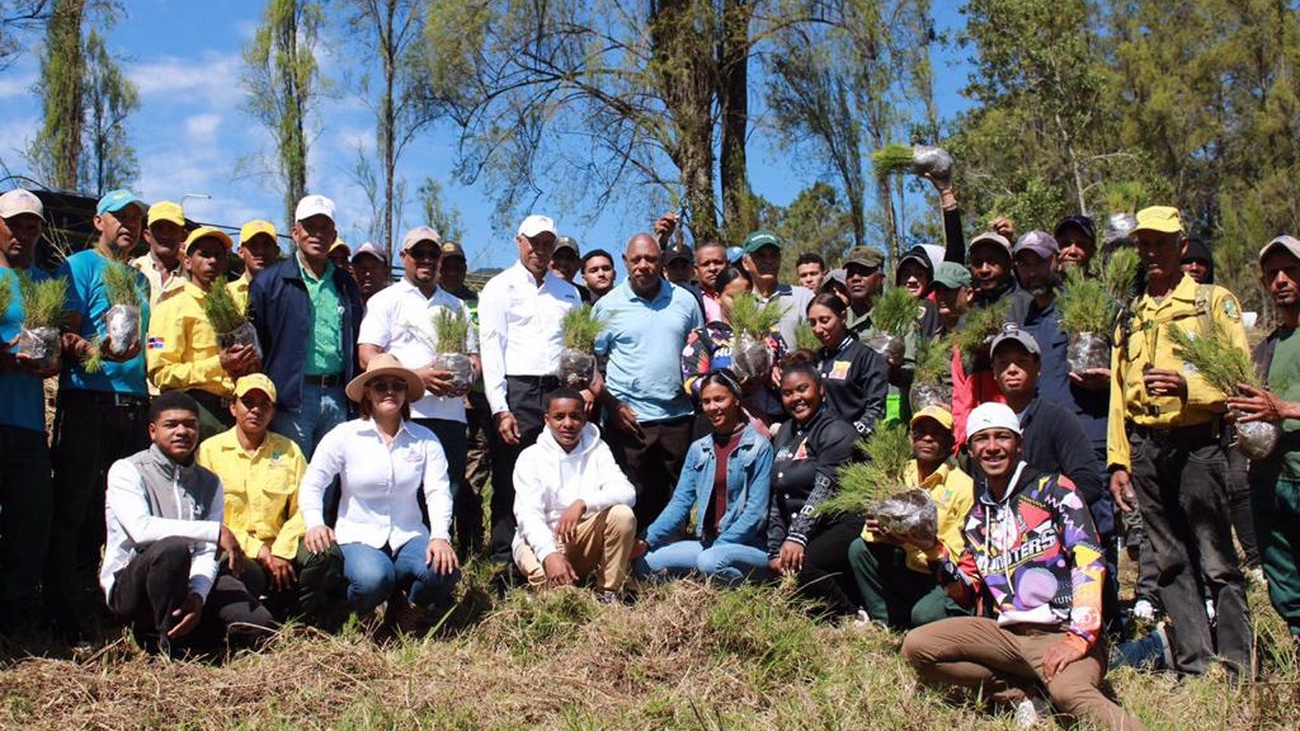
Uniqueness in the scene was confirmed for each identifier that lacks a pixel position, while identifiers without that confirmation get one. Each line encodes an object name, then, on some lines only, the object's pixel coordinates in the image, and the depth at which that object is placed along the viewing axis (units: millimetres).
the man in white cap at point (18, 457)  4875
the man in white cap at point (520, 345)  6305
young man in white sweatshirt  5602
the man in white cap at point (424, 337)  5973
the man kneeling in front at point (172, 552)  4699
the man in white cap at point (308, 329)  5613
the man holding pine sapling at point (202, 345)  5344
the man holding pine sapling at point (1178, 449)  4777
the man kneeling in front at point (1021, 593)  4156
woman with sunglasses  5227
